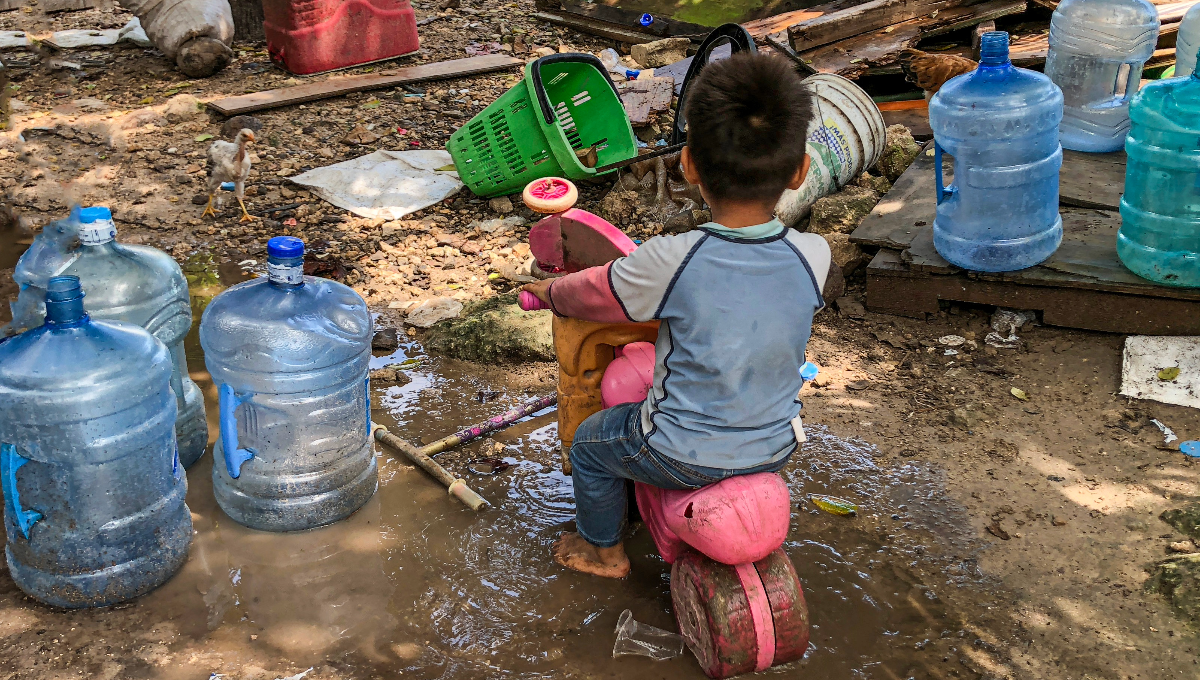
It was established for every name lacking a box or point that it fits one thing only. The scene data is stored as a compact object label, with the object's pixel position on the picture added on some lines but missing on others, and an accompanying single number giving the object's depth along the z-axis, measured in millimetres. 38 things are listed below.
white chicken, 5508
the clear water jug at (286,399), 2959
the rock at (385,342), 4262
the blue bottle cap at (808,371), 2641
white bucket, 5191
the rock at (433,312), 4459
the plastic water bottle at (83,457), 2523
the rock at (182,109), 6906
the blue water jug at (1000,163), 4094
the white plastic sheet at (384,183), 5730
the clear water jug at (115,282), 3035
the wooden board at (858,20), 6820
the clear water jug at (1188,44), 4996
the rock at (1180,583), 2596
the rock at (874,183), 5475
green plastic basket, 5332
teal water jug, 3758
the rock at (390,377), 4012
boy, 2096
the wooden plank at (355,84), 7004
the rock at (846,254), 4602
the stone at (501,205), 5688
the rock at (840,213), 4926
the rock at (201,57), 7719
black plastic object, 4680
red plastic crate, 7773
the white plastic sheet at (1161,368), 3584
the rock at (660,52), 7797
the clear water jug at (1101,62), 5141
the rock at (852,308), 4441
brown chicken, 5910
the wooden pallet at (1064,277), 3881
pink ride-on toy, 2277
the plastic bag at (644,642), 2545
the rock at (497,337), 4160
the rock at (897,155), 5672
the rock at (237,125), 6480
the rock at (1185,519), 2900
